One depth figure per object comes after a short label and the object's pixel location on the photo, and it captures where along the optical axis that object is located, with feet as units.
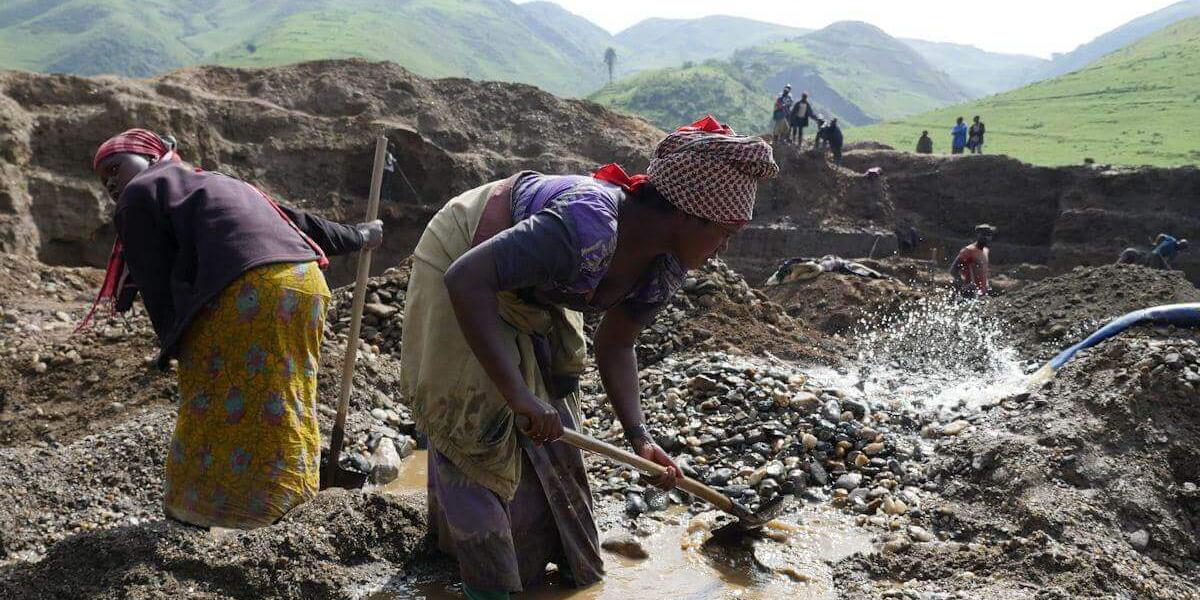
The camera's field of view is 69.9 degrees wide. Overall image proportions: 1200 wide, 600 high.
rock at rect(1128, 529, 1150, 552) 11.73
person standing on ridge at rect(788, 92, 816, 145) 61.31
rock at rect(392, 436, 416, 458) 16.25
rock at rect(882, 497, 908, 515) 13.34
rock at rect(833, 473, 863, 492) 14.24
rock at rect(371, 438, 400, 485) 14.67
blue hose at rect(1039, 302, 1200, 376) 20.48
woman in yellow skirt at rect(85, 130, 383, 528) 8.50
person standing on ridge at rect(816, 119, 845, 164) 62.80
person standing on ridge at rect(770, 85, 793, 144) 62.54
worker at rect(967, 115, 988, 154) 75.25
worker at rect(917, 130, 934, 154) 76.23
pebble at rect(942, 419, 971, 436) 16.39
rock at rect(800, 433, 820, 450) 15.17
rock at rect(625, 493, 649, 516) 12.94
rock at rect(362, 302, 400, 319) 21.86
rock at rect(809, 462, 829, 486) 14.34
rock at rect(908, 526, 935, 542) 12.30
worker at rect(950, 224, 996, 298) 35.50
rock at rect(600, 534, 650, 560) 11.23
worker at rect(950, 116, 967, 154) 75.41
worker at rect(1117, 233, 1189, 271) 44.86
